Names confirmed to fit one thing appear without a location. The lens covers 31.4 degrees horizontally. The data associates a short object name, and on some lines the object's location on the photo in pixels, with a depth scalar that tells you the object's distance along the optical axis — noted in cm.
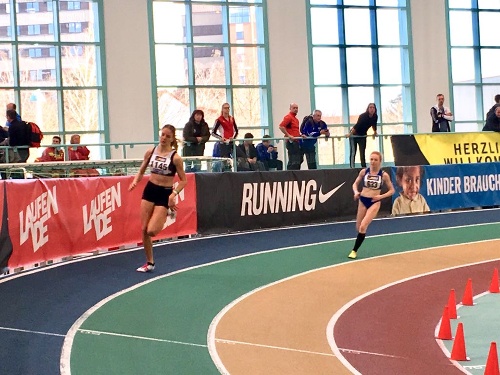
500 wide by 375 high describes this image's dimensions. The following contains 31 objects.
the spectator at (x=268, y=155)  2175
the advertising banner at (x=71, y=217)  1410
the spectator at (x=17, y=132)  1863
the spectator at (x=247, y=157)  2123
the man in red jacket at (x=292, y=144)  2220
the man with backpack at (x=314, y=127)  2327
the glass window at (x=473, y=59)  3331
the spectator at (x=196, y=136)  2036
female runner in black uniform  1385
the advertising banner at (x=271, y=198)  2000
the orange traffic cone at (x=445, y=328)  1020
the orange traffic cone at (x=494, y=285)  1333
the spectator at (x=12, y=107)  1899
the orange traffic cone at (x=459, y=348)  909
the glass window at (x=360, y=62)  3081
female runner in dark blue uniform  1661
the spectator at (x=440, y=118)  2684
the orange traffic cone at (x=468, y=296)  1227
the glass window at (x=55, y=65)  2578
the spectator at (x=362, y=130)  2349
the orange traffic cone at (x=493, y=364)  783
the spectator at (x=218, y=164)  2074
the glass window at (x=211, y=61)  2811
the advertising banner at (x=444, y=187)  2448
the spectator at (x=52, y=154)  1871
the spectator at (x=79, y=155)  1820
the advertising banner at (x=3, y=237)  1359
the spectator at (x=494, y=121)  2625
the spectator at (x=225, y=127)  2153
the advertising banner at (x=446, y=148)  2506
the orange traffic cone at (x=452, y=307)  1118
